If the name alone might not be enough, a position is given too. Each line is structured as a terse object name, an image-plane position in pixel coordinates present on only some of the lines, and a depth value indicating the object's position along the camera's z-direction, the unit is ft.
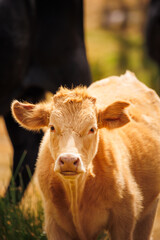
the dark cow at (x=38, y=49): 32.81
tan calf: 20.08
